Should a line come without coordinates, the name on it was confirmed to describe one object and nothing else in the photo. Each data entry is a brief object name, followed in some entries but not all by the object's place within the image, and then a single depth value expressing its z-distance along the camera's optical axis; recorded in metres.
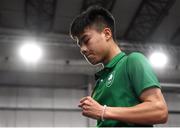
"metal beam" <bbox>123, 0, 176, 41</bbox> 8.57
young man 1.17
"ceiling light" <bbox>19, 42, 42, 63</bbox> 8.83
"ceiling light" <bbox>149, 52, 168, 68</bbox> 9.39
